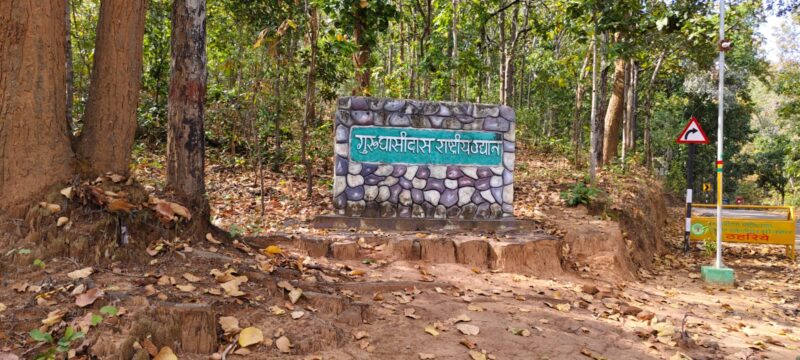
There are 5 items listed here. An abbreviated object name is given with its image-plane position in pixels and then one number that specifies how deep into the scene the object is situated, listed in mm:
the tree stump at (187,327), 3293
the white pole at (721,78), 7656
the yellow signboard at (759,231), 10258
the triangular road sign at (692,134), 9375
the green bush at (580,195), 9625
